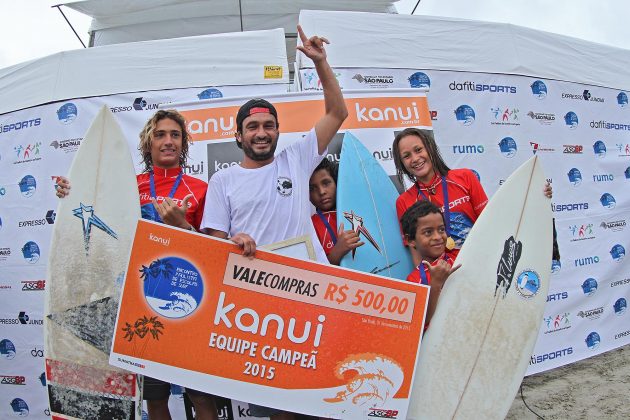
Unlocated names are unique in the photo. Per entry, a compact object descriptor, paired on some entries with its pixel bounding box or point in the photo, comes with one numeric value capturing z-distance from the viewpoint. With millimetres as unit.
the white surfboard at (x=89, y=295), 1827
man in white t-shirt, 1648
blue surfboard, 2141
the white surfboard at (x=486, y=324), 1725
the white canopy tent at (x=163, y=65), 3600
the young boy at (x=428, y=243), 1648
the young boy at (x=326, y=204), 2111
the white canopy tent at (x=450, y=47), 3676
